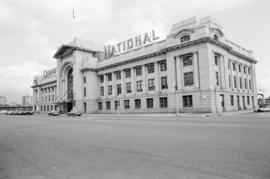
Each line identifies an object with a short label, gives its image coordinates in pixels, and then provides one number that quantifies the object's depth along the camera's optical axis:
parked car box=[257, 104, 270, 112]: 36.81
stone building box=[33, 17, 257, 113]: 36.88
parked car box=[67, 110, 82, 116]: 42.92
